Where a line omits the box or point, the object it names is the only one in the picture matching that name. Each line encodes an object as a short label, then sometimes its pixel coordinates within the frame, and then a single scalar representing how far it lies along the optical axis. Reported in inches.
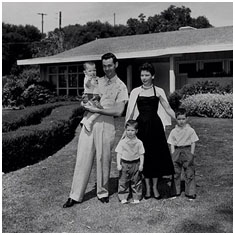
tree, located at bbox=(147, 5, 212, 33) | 1707.7
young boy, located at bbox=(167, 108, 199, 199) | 194.9
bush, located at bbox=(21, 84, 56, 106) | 802.2
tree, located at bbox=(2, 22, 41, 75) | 1784.8
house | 684.1
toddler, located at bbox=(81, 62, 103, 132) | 187.8
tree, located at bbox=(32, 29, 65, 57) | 1373.0
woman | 194.1
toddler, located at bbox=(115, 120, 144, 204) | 188.1
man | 192.1
